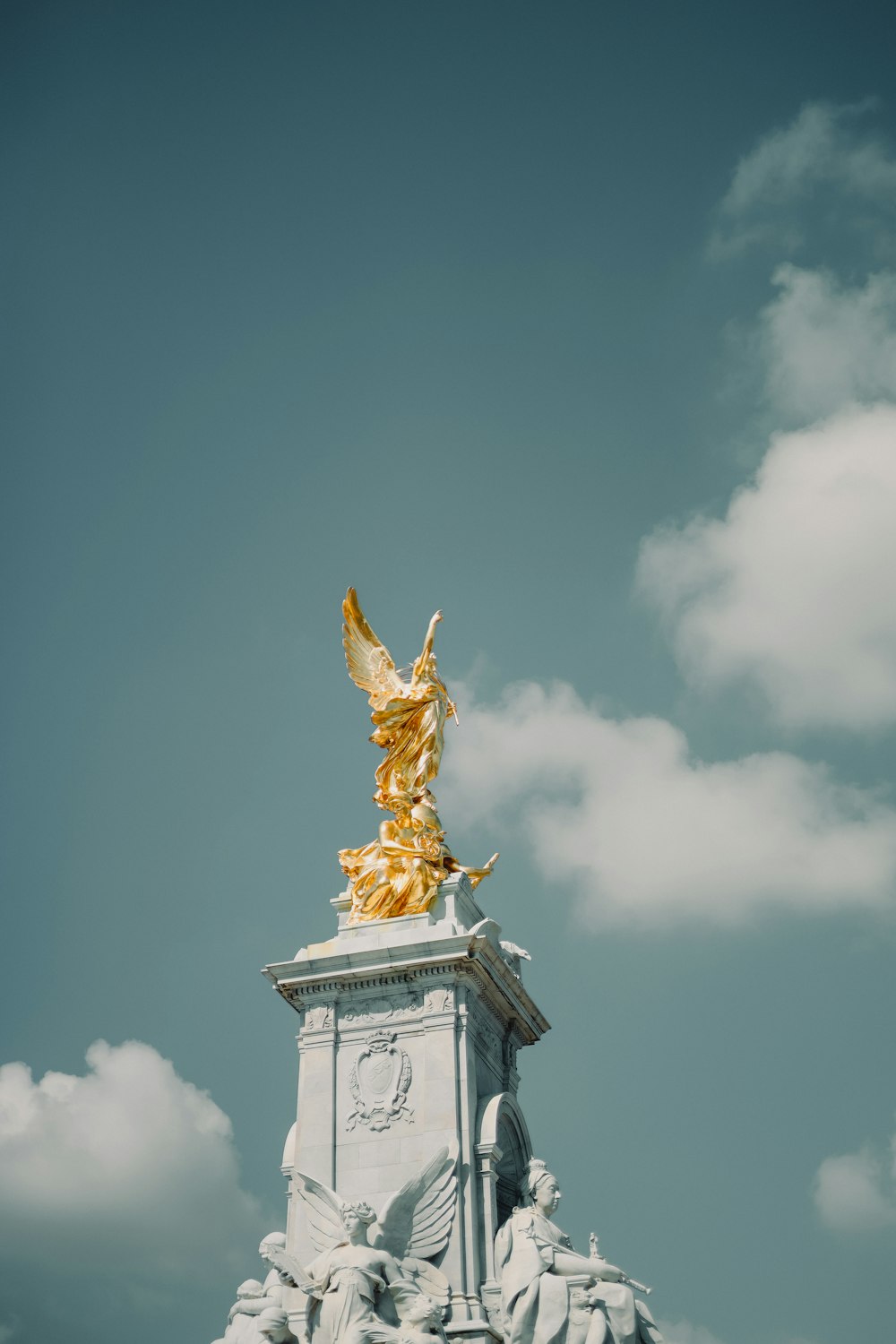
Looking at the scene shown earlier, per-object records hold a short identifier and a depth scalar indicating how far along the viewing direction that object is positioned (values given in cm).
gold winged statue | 2175
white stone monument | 1761
